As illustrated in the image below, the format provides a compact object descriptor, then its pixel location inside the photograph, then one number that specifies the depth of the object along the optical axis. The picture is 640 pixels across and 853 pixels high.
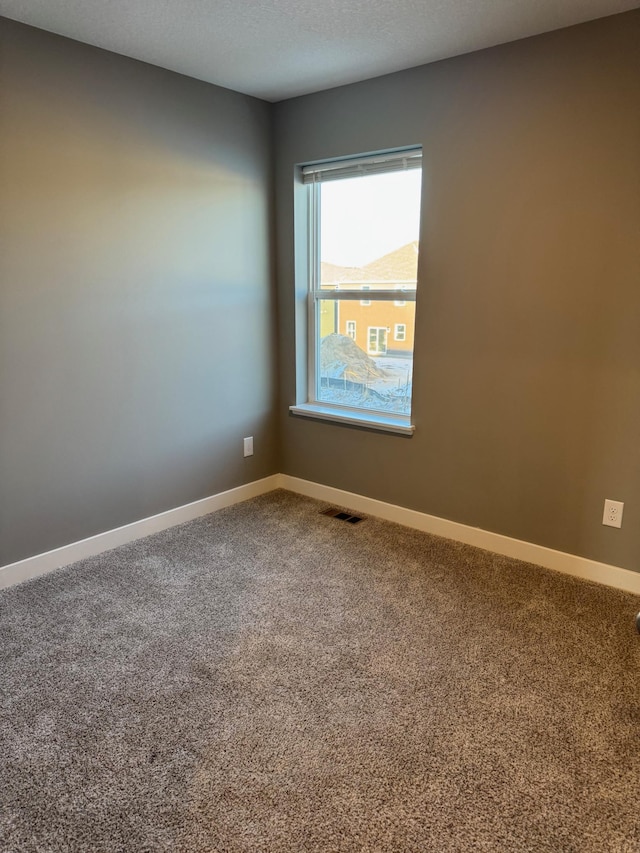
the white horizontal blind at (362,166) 2.88
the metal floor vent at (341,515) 3.26
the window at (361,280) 3.02
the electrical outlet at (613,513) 2.46
